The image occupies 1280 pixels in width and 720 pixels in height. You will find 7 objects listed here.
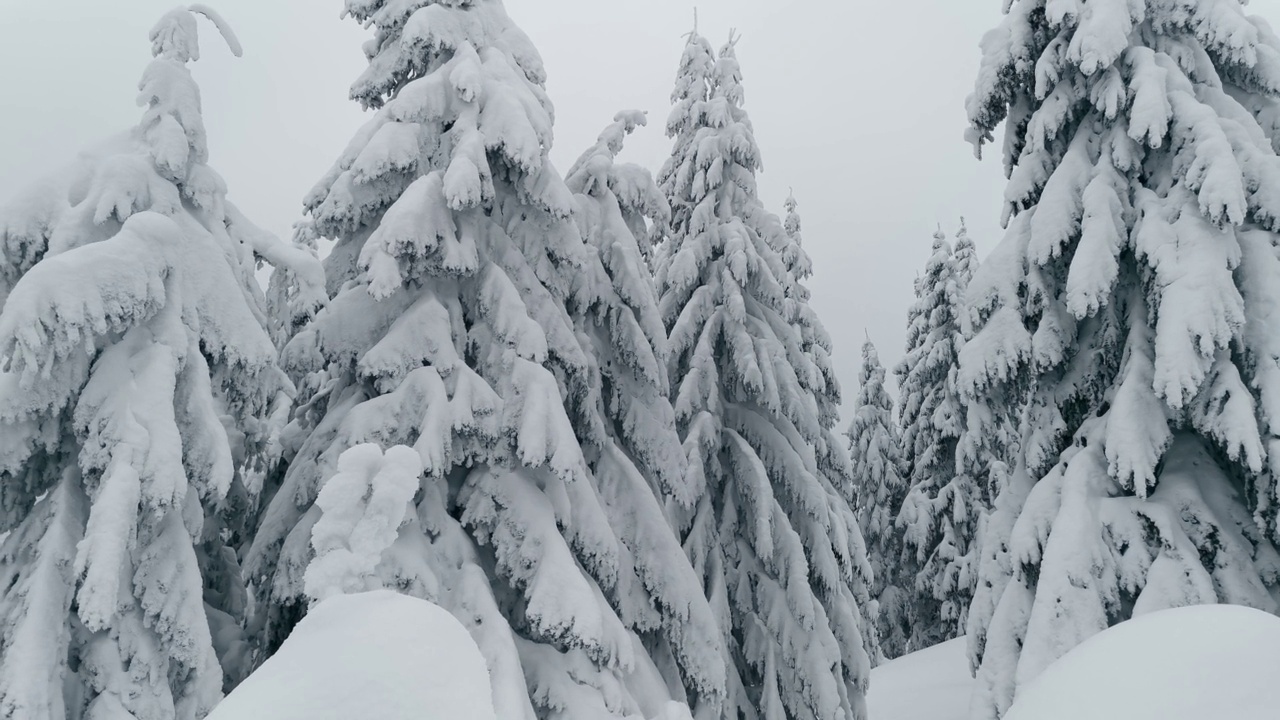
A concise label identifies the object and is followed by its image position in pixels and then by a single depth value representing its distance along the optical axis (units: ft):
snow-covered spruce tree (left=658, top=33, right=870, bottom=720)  42.80
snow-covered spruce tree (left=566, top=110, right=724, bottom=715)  32.04
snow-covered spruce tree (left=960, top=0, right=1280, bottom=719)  23.32
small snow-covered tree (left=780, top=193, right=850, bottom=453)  52.29
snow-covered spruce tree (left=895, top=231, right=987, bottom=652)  84.89
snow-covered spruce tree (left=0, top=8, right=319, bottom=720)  21.56
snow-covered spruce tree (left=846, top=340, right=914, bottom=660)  103.91
